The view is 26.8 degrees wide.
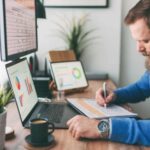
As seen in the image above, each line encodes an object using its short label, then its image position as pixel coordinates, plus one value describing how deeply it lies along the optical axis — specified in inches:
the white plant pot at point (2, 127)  41.5
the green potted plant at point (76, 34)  109.8
